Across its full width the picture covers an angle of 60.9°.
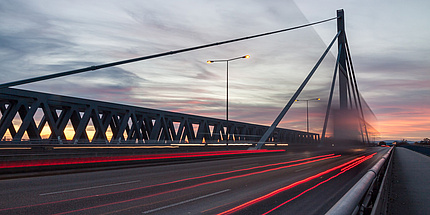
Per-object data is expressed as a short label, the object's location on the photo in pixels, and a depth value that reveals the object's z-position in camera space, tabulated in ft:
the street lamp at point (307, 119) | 235.20
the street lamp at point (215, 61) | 122.03
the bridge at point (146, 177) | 29.14
